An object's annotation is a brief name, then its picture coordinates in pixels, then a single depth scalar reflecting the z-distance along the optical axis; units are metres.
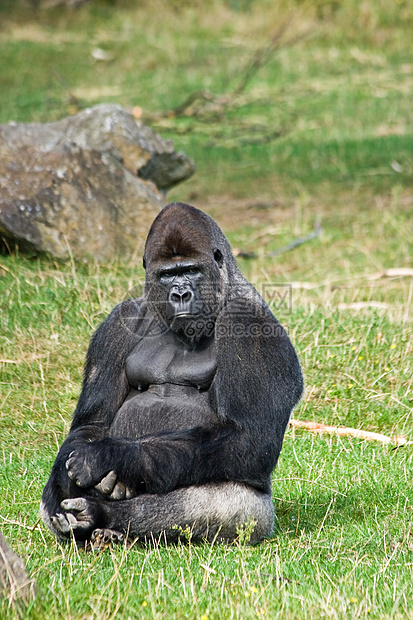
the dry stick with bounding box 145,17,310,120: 27.30
